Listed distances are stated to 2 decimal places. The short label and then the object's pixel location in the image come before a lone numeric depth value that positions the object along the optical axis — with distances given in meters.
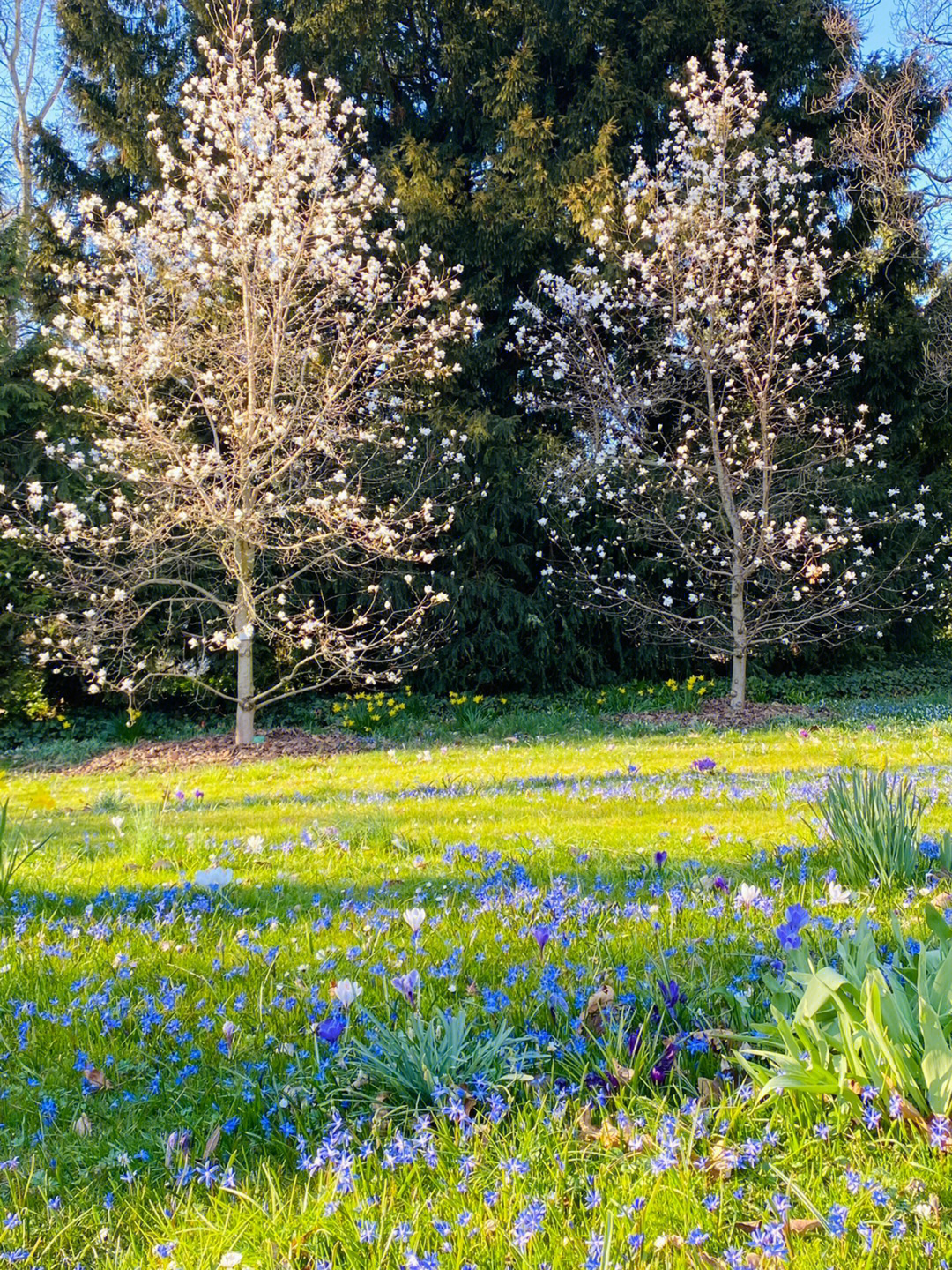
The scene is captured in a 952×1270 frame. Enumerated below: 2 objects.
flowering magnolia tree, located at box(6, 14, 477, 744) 9.05
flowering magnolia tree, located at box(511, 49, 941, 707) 10.53
